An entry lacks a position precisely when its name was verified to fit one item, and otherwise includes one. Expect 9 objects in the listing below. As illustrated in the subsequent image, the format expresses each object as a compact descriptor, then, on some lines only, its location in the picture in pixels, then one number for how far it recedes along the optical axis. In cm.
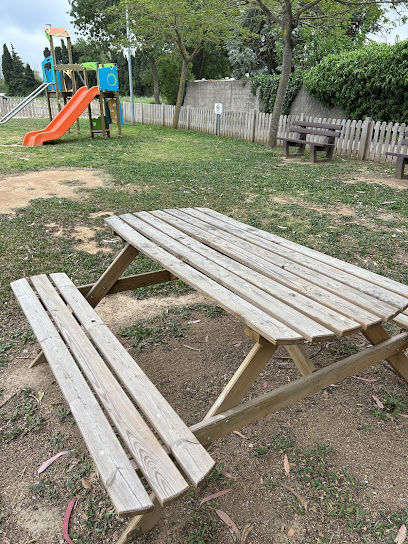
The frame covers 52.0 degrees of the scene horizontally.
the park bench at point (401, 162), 788
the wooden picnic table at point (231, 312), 124
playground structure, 1251
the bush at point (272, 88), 1418
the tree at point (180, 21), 1373
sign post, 1391
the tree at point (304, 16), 1029
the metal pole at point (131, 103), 1593
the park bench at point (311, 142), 974
